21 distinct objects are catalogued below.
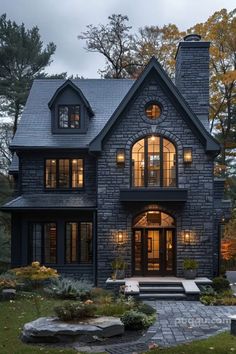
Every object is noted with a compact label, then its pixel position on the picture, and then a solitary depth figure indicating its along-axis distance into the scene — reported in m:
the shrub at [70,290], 15.07
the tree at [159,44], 32.00
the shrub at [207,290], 17.47
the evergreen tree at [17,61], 32.78
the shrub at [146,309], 13.57
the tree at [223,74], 29.02
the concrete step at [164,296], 17.31
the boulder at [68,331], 10.23
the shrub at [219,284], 18.25
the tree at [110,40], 34.91
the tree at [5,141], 35.38
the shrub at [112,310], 12.47
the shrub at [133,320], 11.46
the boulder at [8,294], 15.57
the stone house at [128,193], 19.89
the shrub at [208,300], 16.05
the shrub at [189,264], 19.23
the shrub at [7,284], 16.23
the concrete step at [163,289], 17.86
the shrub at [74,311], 10.99
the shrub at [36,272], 12.43
